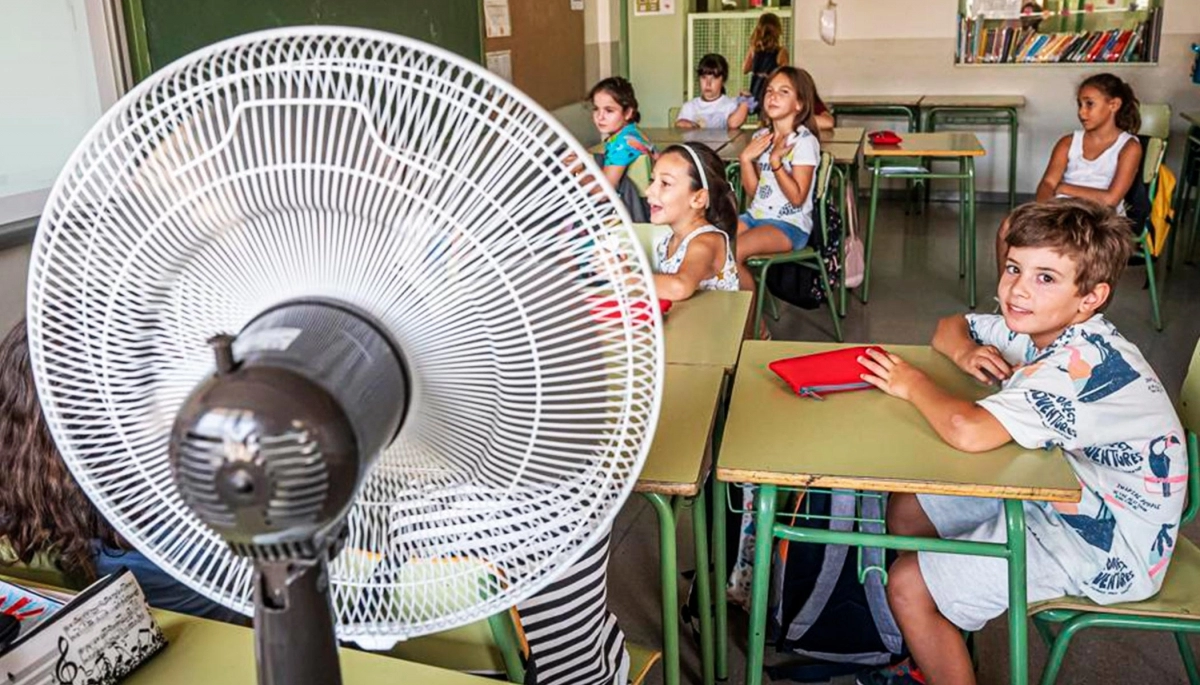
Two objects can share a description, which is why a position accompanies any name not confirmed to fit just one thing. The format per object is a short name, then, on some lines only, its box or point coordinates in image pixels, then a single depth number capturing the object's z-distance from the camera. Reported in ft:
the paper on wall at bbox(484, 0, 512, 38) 16.29
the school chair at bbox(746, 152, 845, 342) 11.74
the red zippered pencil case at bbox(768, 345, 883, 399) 5.63
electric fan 1.55
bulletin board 17.21
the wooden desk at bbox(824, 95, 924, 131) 20.95
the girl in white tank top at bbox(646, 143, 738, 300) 7.91
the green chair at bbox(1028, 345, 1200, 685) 5.06
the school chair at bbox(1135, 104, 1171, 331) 12.42
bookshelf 20.54
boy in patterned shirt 4.88
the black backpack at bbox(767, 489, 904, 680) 6.53
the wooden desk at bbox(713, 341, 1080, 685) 4.65
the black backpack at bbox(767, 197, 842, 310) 12.48
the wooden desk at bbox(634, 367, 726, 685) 4.74
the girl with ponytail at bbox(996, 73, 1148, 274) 12.53
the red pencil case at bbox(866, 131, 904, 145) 15.43
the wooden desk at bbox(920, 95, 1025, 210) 20.31
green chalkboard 9.46
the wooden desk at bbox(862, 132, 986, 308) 14.21
